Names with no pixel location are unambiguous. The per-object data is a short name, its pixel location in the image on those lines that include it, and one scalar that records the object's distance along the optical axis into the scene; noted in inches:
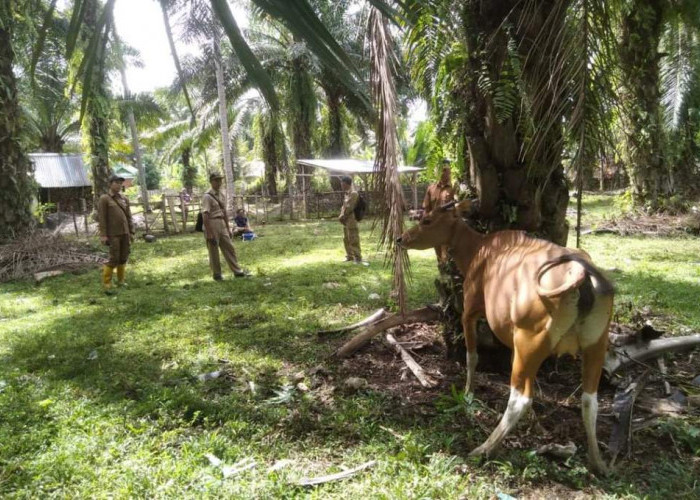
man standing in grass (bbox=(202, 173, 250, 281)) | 294.2
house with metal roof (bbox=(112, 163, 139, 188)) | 1388.7
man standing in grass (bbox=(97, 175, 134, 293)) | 284.4
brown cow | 92.1
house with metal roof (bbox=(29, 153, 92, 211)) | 874.1
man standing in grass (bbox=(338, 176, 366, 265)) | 333.1
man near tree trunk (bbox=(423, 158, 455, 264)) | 203.9
